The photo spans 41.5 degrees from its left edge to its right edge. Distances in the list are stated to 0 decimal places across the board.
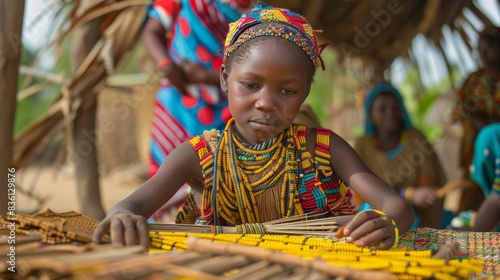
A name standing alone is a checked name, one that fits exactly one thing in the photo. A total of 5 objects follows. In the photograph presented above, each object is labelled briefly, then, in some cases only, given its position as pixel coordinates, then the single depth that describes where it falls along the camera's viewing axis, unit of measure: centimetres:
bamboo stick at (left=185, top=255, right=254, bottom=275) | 127
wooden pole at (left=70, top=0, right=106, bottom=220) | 423
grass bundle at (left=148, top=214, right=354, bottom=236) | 179
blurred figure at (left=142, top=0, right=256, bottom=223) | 337
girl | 204
